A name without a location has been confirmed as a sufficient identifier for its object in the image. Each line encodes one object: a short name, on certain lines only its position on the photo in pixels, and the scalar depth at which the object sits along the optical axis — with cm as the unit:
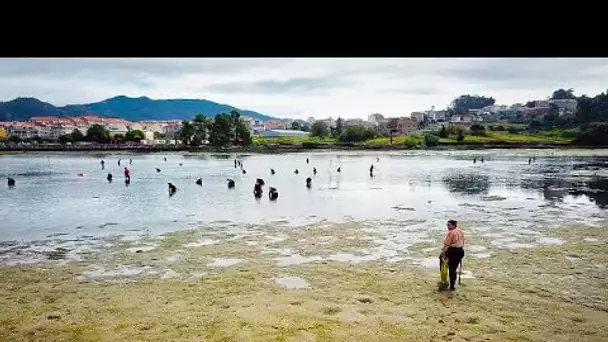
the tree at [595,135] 9531
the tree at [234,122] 10688
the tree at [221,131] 10425
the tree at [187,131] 10756
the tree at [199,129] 10756
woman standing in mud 1062
